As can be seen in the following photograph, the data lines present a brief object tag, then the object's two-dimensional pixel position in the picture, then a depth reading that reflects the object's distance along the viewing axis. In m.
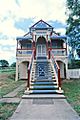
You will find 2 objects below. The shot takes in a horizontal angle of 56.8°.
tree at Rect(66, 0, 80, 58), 9.27
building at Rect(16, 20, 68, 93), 7.82
